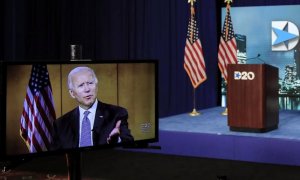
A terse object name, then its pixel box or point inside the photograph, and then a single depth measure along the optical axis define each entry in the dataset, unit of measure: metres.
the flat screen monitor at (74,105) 2.82
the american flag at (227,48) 10.50
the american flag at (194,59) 10.61
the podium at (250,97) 7.66
